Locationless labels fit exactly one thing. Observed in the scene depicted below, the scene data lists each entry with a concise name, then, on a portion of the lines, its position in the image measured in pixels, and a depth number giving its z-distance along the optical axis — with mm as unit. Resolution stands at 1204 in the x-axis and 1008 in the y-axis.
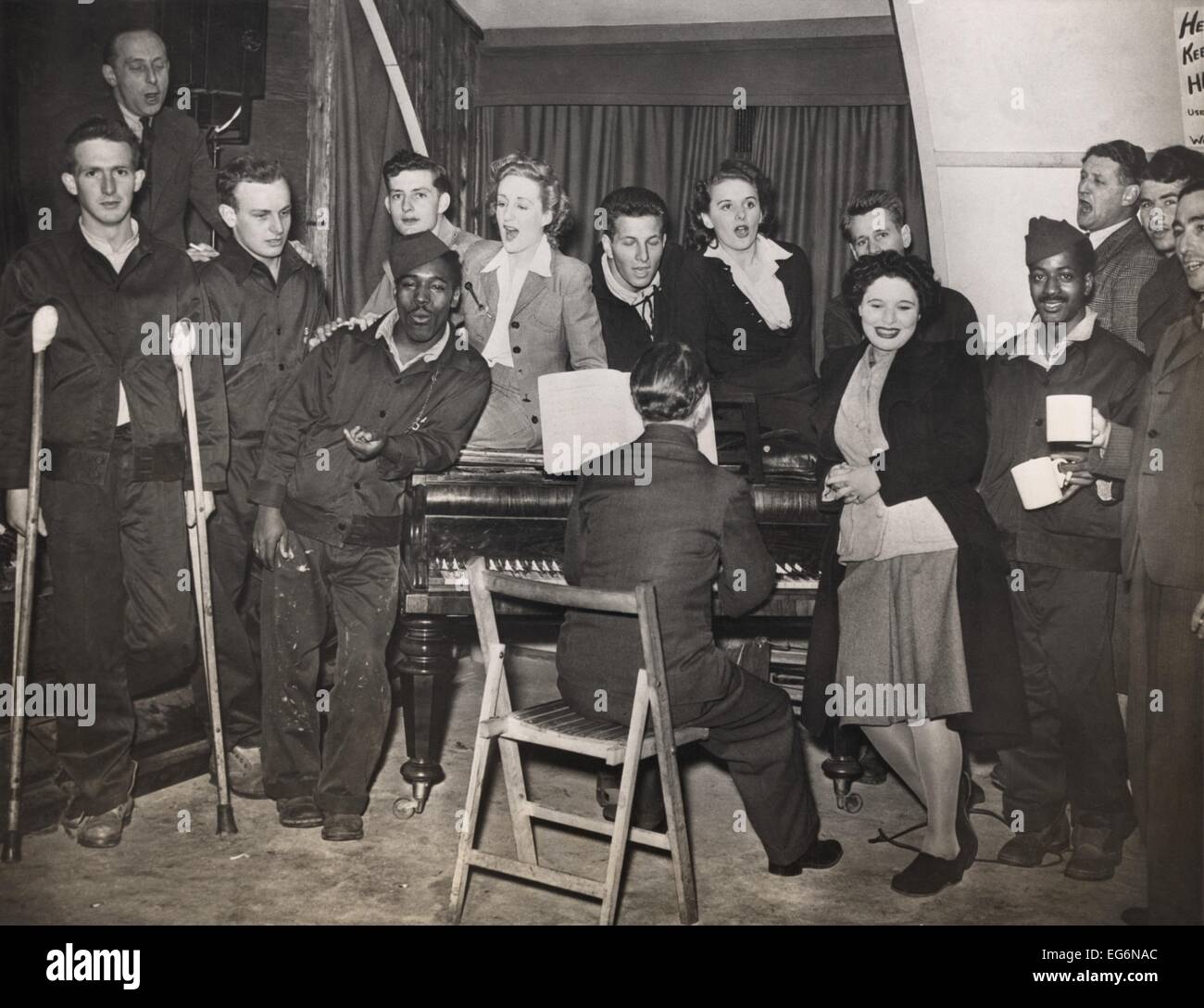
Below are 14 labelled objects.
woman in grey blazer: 4656
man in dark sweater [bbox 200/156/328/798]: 4359
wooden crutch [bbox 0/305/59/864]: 3719
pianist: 3355
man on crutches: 3889
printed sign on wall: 3857
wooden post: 4930
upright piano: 3973
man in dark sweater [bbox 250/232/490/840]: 4039
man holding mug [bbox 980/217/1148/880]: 3852
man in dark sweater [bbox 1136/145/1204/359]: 3775
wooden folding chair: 3174
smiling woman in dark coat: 3689
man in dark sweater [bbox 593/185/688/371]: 4715
